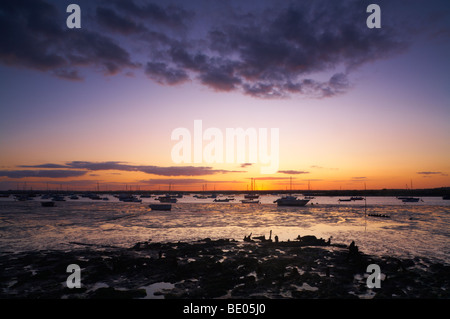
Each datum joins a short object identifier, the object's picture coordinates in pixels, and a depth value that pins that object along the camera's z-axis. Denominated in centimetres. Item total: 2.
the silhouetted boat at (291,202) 8140
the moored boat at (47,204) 7588
